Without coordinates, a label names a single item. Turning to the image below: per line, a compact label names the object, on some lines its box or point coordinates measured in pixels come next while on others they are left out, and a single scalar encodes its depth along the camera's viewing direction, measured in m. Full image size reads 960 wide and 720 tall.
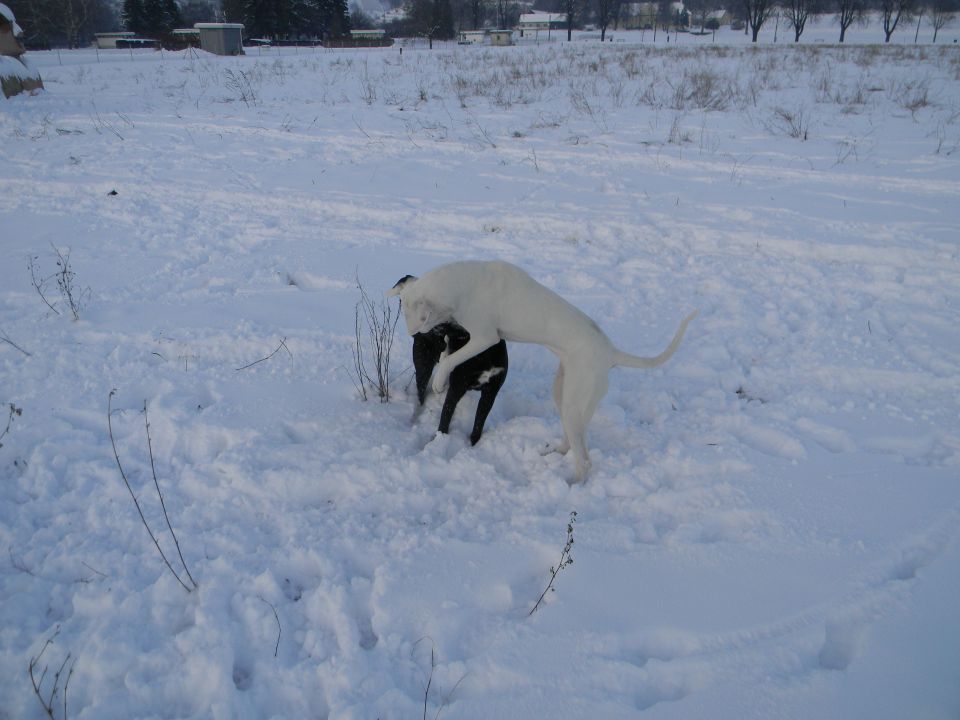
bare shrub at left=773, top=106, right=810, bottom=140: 9.30
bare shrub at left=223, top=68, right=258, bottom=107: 11.87
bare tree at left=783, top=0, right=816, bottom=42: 42.96
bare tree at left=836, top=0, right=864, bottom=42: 42.53
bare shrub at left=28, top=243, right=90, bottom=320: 4.04
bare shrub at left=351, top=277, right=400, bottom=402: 3.39
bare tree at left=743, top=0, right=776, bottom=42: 44.94
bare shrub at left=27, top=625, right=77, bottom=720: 1.73
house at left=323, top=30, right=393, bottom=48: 39.69
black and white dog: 2.89
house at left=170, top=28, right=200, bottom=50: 34.81
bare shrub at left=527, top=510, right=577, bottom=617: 2.15
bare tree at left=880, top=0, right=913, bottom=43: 42.59
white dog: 2.57
